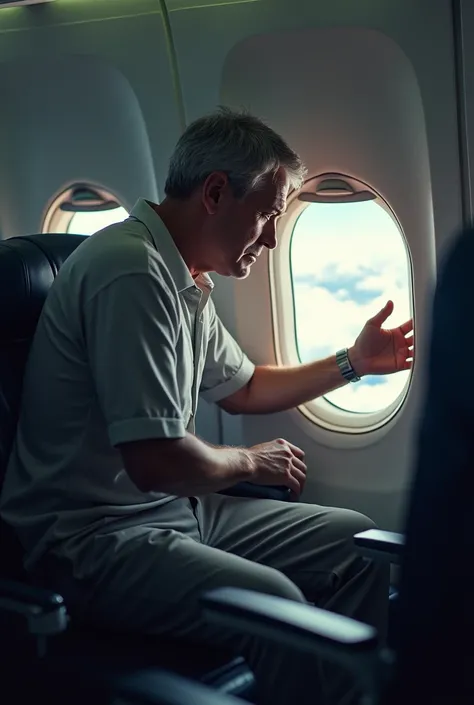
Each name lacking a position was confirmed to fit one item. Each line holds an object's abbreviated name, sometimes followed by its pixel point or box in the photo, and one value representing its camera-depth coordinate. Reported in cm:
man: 207
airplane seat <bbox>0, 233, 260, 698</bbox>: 198
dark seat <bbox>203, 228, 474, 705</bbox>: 93
